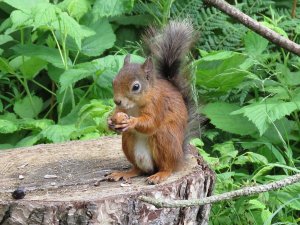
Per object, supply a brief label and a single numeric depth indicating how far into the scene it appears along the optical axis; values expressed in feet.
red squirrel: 20.47
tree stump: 19.20
